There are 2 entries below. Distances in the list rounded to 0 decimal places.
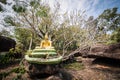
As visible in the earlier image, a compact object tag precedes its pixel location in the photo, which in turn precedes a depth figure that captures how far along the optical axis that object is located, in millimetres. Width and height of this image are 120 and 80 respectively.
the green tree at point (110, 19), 12473
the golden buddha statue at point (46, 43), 4051
